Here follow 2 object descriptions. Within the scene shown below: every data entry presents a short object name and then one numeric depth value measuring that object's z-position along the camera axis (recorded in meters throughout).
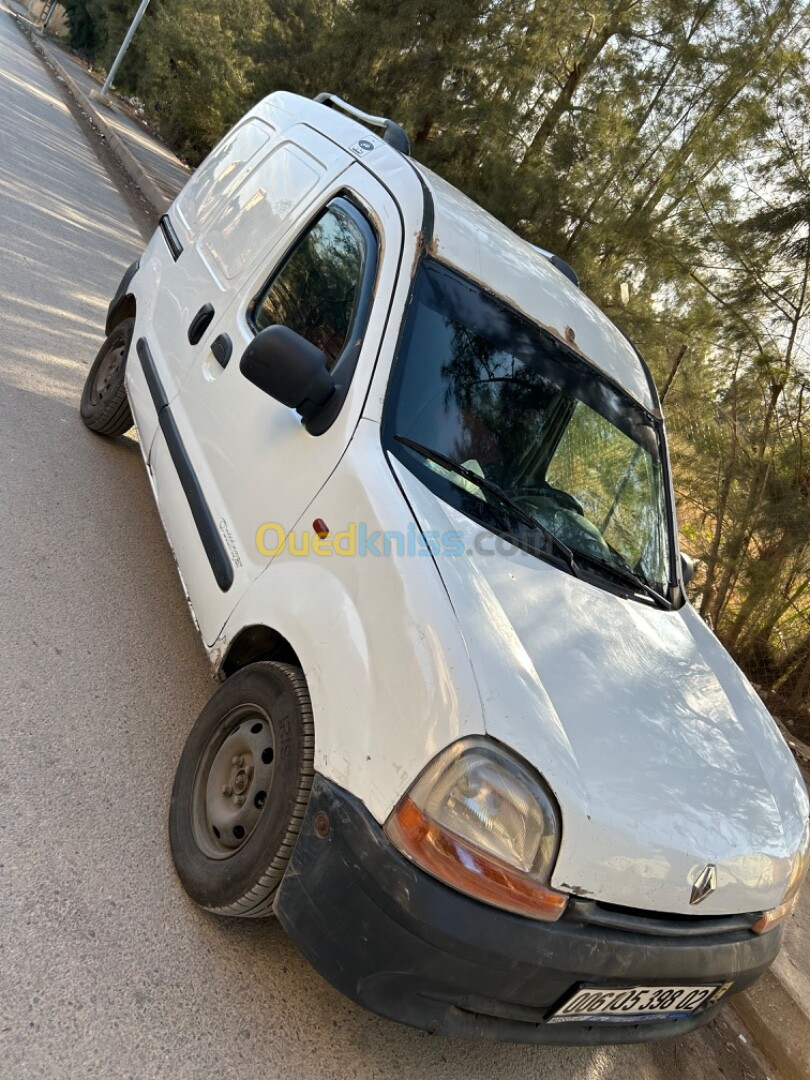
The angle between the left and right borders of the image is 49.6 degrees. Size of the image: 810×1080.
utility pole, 19.91
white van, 2.00
